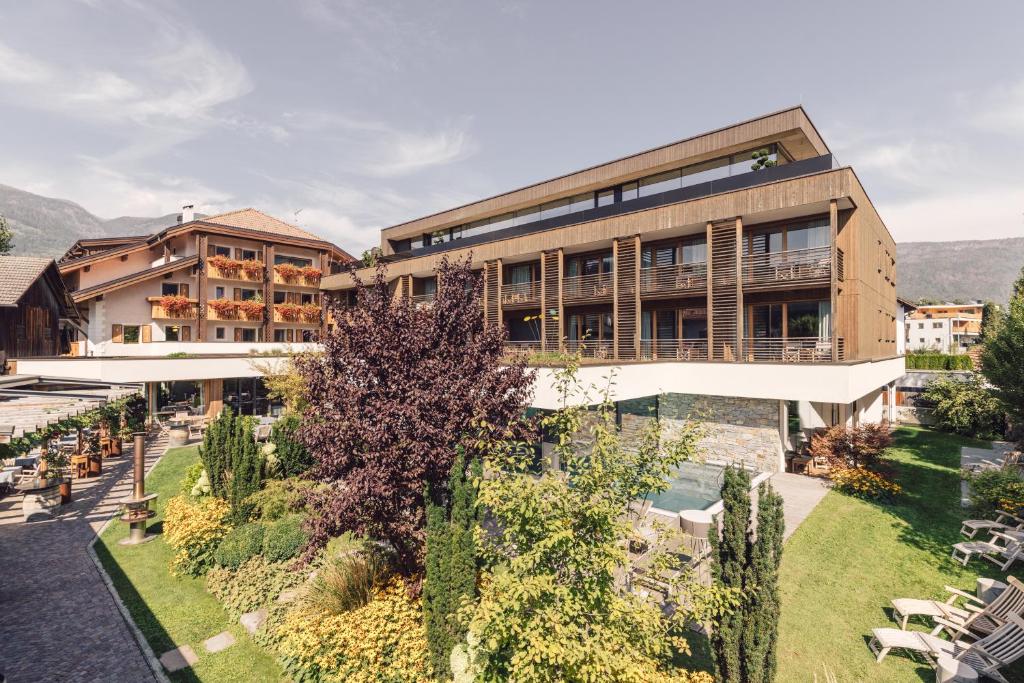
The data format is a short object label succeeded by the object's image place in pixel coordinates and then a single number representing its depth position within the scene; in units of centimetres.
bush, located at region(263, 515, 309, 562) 1080
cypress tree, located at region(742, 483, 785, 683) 575
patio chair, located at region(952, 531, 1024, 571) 985
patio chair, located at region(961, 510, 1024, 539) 1111
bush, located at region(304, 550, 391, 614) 863
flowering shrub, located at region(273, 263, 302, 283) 3478
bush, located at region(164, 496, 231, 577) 1123
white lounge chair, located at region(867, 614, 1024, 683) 674
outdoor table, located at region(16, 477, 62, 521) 1427
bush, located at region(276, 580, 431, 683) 718
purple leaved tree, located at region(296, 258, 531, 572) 855
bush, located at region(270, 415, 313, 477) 1443
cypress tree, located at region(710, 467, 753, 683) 582
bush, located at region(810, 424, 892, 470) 1532
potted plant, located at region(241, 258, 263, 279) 3334
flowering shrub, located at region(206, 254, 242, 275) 3181
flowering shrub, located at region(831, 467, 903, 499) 1389
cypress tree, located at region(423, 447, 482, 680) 689
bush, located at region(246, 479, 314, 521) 1249
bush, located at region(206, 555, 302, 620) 968
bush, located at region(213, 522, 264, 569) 1086
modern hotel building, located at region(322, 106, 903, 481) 1691
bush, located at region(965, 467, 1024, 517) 1213
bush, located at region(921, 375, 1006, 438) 2366
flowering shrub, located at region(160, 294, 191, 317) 2962
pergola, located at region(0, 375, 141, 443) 838
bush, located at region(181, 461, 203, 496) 1558
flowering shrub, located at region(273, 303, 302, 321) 3441
